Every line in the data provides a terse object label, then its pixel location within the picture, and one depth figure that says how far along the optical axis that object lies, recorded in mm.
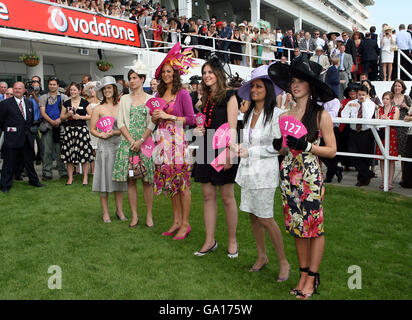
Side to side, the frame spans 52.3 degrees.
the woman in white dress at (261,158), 3541
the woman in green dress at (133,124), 5164
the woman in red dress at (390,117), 7289
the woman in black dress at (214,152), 4180
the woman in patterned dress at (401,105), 7391
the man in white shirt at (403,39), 14109
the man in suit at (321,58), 11281
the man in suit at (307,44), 17641
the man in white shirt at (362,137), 7465
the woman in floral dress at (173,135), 4688
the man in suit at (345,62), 12721
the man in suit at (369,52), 13727
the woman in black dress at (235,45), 16656
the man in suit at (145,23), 15058
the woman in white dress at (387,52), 13531
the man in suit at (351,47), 13977
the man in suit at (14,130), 7488
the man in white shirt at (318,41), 17128
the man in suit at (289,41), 17672
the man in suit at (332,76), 9664
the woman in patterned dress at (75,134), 8109
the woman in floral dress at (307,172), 3184
